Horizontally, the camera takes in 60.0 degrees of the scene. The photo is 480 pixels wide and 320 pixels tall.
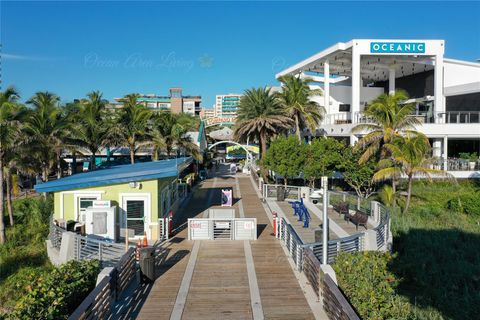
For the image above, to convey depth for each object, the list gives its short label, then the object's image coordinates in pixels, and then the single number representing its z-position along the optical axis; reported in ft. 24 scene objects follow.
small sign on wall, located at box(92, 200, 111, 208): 52.01
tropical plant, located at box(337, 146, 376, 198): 92.12
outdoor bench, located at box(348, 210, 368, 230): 58.08
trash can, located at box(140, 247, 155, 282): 36.04
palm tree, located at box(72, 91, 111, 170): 118.83
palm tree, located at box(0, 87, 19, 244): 71.87
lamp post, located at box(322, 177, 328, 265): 31.68
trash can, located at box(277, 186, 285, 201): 88.74
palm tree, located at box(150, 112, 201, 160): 126.41
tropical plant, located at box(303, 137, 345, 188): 96.99
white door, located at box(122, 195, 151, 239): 55.26
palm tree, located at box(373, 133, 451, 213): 80.59
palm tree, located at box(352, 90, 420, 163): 87.40
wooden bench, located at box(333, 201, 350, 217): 65.87
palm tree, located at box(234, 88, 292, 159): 124.26
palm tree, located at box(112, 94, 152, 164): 121.70
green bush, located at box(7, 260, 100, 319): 25.39
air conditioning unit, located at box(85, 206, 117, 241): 50.19
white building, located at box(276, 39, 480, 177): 119.24
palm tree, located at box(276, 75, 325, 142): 129.80
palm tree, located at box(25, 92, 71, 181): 95.50
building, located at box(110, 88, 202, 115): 435.12
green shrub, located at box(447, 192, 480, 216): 86.07
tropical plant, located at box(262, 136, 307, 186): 100.63
